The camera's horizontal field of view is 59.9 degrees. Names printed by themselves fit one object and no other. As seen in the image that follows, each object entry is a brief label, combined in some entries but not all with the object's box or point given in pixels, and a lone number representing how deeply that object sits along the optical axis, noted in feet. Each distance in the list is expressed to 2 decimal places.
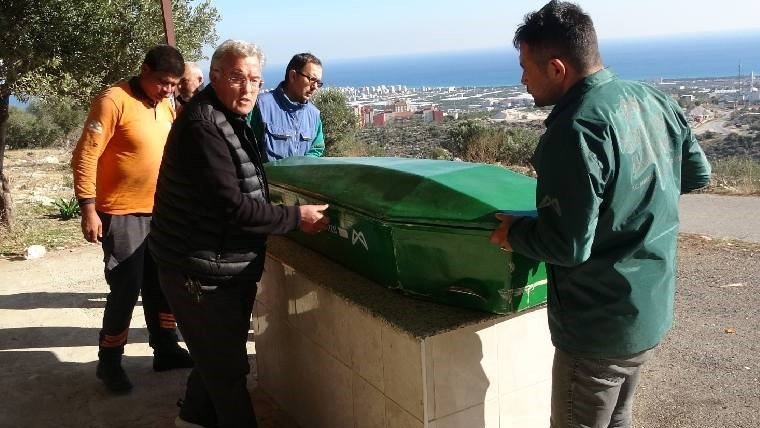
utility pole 19.61
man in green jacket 5.65
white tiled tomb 7.38
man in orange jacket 11.02
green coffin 7.11
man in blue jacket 12.51
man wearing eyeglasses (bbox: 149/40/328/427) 7.65
